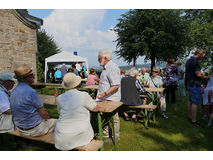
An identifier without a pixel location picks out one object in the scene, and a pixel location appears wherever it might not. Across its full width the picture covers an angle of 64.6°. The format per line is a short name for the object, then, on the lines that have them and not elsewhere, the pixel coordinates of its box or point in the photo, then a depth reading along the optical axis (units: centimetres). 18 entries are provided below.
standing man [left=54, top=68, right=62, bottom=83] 1350
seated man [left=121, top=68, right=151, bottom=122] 403
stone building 796
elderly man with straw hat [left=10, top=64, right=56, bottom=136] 251
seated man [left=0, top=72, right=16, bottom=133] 276
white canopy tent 1309
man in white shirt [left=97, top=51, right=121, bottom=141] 298
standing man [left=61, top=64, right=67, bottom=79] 1226
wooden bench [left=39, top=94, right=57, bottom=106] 357
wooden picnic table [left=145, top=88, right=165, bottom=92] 469
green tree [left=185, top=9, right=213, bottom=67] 1656
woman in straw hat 221
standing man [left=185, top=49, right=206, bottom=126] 394
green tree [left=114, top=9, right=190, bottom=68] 2091
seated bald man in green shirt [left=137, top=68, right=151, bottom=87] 653
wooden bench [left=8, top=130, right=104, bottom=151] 221
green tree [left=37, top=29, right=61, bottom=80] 2880
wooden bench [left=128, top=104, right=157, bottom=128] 381
